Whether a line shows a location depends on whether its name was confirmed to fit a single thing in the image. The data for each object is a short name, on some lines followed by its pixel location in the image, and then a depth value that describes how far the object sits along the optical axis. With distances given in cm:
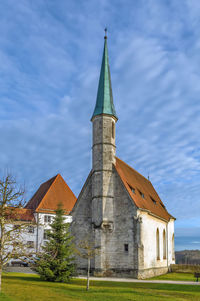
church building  3167
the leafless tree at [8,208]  1709
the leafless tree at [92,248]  3199
